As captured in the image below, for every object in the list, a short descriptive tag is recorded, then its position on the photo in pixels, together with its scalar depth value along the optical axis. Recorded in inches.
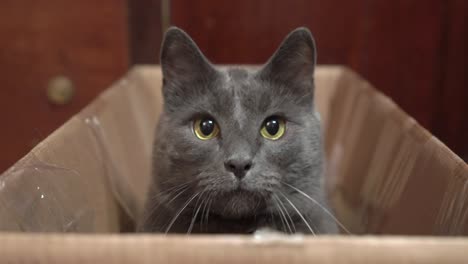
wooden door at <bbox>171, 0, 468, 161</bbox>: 28.7
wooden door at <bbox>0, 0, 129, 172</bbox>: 26.0
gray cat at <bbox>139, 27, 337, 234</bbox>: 15.8
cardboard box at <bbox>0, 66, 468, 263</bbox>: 11.7
